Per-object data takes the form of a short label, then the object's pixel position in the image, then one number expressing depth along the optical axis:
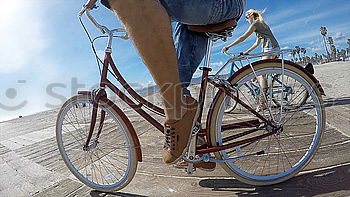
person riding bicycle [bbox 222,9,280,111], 3.56
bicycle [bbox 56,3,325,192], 1.36
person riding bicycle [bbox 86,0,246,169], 0.99
